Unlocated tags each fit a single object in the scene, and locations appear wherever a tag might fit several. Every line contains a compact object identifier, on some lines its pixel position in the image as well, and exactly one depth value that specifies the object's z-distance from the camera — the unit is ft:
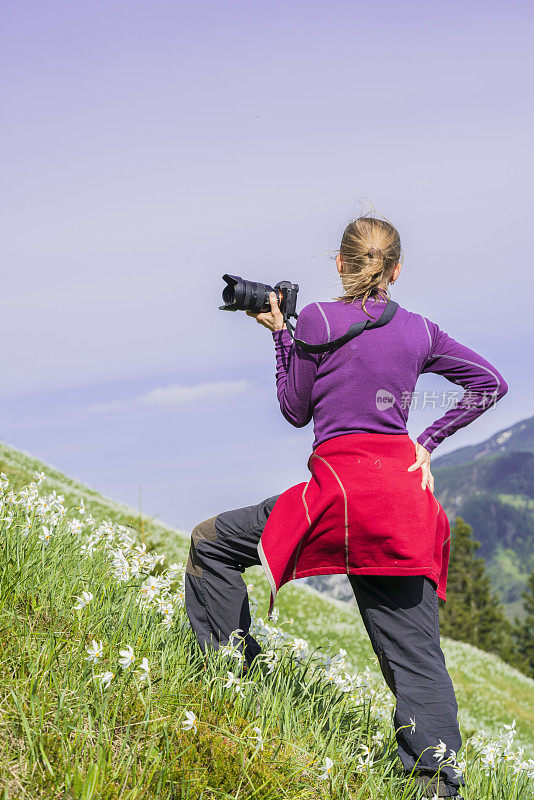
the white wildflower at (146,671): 12.92
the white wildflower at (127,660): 12.71
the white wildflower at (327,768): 12.85
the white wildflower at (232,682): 14.05
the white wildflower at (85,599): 14.90
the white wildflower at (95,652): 13.20
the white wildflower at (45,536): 17.29
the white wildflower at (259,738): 12.56
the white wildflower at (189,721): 12.05
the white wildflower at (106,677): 12.55
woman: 14.01
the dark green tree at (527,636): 234.17
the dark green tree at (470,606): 201.57
